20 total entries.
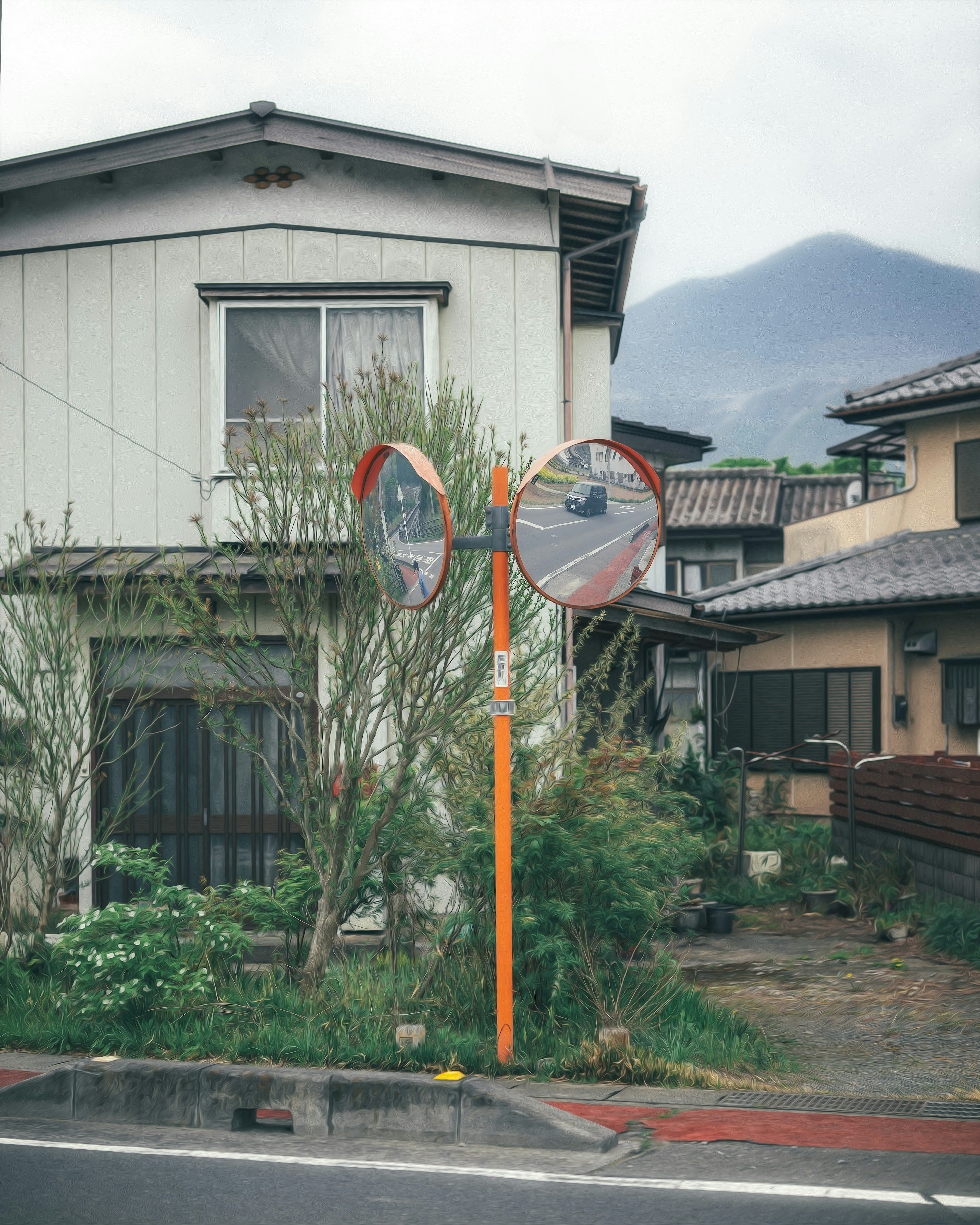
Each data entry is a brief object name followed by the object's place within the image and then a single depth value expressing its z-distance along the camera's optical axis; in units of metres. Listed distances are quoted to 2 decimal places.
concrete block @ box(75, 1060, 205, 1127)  5.77
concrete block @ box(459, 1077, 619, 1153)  5.14
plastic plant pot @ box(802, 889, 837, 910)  11.77
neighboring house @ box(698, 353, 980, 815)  17.30
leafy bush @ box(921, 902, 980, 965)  9.46
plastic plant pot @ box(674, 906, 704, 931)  11.10
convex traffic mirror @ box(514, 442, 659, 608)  5.88
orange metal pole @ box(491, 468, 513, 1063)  5.95
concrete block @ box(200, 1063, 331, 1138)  5.62
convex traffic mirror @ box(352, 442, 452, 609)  5.84
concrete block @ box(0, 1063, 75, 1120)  5.86
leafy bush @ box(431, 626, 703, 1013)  6.45
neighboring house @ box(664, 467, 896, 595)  30.56
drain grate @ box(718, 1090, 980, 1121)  5.66
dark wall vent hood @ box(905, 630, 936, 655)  17.28
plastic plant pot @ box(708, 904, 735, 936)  11.11
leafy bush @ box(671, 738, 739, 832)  14.37
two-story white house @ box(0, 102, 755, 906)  10.40
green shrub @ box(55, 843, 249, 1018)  6.57
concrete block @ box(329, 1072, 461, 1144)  5.45
